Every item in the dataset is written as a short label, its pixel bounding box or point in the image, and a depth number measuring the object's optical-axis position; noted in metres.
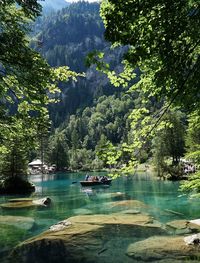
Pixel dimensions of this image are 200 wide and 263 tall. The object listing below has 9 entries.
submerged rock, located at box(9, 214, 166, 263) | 17.20
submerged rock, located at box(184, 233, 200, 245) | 18.02
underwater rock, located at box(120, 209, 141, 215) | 30.37
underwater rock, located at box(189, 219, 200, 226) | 24.08
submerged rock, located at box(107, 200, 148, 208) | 35.43
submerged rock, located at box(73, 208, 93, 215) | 32.72
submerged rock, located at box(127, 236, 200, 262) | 16.31
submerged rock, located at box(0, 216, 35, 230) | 26.77
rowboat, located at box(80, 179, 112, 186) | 66.12
